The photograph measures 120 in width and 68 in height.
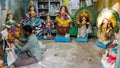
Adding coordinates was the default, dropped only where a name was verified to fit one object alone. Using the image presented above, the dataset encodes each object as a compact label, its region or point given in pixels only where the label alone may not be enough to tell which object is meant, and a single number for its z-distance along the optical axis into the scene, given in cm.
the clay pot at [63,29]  351
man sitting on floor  239
